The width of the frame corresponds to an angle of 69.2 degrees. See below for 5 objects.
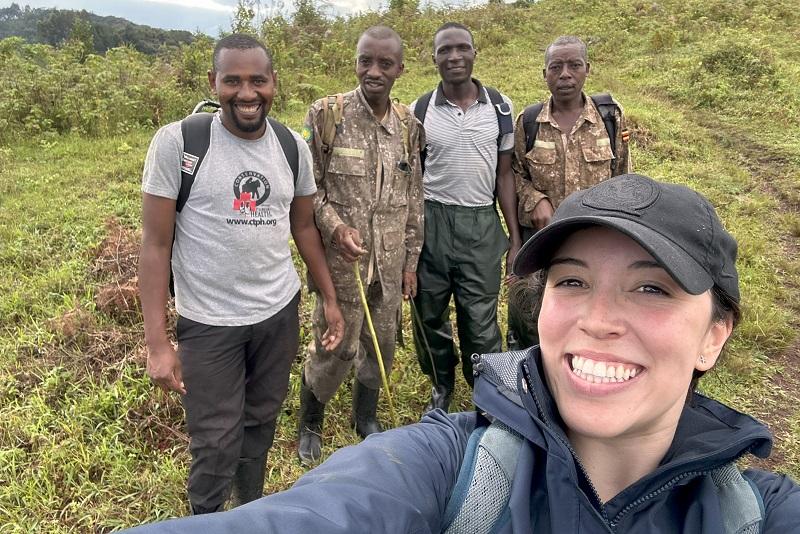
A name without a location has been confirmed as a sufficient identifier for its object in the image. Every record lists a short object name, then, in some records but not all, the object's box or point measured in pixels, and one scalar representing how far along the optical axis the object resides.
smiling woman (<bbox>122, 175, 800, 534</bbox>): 1.10
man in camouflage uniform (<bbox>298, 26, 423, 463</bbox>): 2.71
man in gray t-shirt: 2.07
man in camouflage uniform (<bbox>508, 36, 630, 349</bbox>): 3.13
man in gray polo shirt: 3.08
